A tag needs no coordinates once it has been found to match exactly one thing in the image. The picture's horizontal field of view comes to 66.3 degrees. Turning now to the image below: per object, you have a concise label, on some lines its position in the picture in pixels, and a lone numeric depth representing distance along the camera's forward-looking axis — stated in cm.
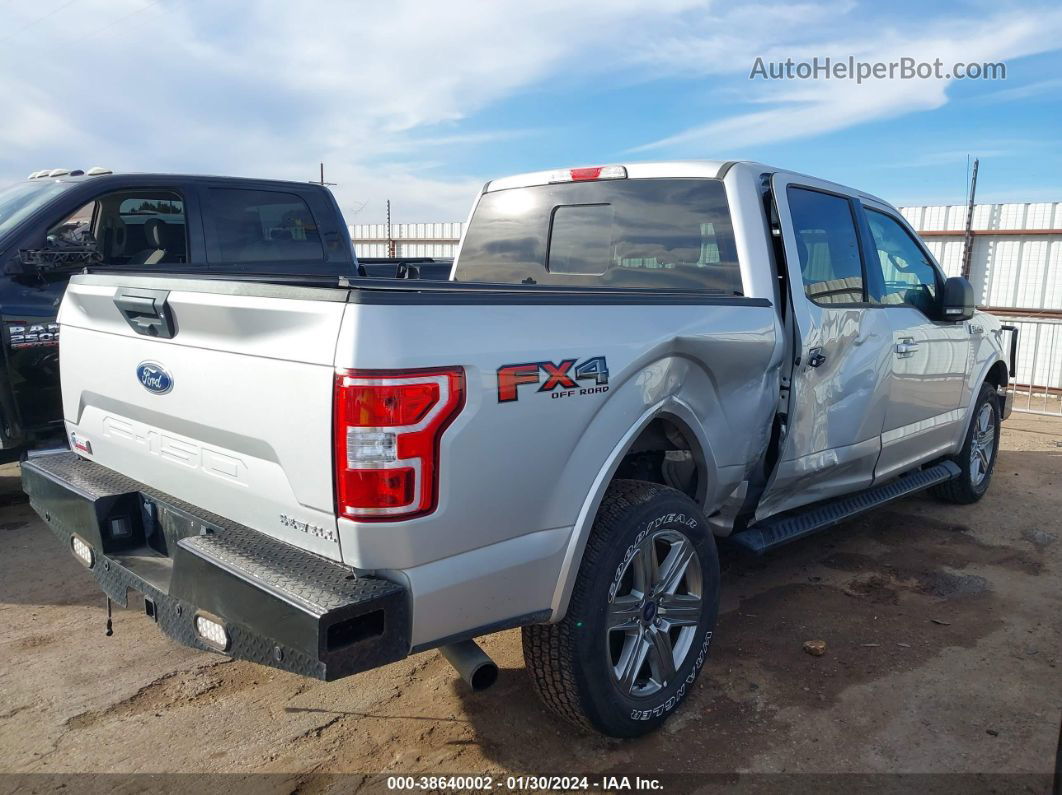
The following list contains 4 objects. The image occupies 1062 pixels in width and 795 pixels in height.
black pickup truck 471
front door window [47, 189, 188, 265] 520
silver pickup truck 207
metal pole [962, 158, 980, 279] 1316
